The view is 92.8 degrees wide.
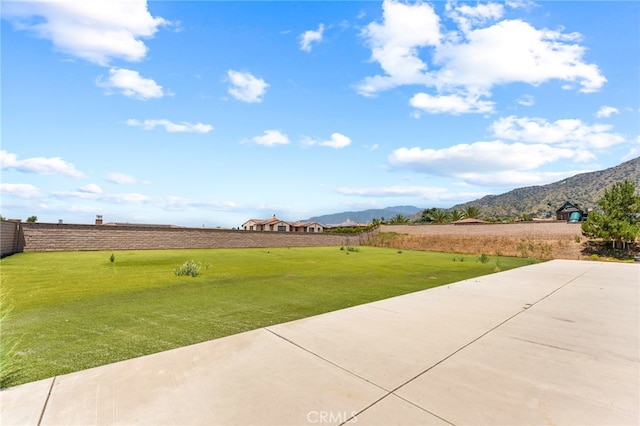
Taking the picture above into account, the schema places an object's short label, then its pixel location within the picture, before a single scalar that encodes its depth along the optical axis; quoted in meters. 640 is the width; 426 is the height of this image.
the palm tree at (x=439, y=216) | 61.75
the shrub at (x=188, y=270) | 10.16
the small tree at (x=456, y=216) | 58.62
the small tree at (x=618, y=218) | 24.16
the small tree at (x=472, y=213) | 55.19
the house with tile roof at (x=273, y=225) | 59.01
